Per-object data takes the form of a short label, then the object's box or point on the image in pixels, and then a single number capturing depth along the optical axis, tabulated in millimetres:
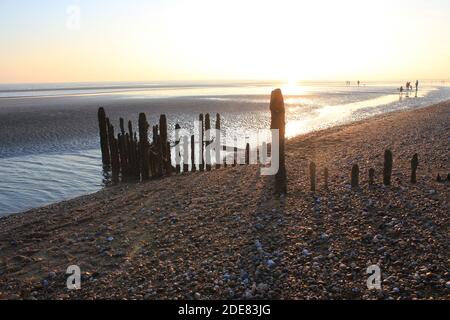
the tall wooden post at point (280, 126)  11406
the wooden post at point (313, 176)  11328
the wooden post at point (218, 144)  18062
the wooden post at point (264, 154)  17991
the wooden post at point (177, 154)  18230
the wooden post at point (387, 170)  10632
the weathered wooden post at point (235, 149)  17922
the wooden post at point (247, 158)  17131
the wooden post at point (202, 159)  18044
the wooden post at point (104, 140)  21672
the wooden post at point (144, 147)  17844
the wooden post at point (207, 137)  18795
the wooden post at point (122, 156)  19422
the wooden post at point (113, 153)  20173
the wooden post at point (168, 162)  17859
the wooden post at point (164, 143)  17820
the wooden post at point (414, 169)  10602
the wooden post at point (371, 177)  10910
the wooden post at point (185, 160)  18359
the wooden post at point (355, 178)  11012
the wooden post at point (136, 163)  18625
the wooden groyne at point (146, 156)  17938
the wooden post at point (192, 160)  18078
